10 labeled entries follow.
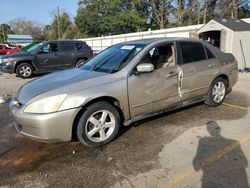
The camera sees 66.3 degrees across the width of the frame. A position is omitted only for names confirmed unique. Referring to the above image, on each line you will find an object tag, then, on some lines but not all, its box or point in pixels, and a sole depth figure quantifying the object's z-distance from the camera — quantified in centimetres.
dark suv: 845
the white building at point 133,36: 1271
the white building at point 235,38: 940
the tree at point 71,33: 4611
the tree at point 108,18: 3546
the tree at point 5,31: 5918
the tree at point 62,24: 5082
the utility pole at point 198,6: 2547
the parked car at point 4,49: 2016
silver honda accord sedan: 268
